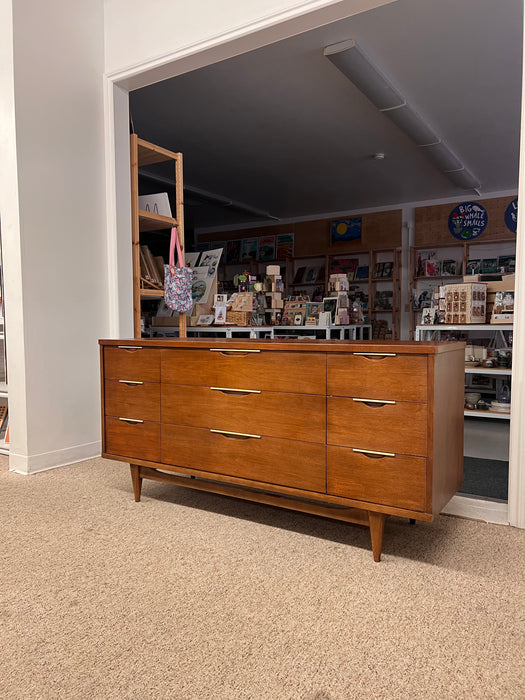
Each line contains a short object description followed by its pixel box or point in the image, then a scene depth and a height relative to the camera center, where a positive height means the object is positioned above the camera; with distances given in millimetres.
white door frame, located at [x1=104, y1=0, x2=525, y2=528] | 2223 +1055
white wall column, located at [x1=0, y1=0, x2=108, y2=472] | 2990 +541
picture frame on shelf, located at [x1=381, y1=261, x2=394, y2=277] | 9059 +836
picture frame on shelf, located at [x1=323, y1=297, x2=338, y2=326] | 5938 +119
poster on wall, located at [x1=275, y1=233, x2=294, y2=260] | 10070 +1420
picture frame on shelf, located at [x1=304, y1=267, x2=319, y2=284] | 9789 +803
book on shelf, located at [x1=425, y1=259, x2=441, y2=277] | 8789 +826
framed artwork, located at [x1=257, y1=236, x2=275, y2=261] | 10302 +1395
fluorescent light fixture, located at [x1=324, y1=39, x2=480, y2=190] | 3949 +1986
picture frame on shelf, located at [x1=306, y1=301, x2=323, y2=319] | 5941 +86
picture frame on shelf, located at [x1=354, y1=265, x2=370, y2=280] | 9289 +804
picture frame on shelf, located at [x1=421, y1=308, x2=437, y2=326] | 5176 -5
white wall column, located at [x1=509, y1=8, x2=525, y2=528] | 2205 -332
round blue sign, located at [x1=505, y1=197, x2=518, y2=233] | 8070 +1597
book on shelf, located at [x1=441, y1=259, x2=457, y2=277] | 8656 +825
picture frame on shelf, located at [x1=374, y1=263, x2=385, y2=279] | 9145 +830
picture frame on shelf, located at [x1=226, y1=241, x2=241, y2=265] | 10648 +1375
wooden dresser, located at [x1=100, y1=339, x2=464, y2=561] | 1794 -422
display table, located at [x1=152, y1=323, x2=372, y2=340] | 4618 -149
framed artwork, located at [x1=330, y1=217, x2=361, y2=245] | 9367 +1606
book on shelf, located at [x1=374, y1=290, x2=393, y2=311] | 9102 +283
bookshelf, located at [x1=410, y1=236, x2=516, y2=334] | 8352 +930
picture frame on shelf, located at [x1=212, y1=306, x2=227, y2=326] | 4656 +8
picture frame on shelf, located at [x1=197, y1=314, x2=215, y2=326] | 4691 -28
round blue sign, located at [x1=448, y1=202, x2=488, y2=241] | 8398 +1584
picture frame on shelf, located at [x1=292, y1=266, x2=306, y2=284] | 9937 +793
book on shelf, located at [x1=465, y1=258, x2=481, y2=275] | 8288 +823
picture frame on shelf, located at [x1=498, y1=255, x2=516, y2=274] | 8117 +834
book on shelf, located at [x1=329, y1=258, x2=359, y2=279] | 9422 +944
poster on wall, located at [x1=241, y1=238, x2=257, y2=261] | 10469 +1414
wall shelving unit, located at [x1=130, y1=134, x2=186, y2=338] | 3625 +732
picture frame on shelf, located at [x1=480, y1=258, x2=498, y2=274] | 8305 +822
